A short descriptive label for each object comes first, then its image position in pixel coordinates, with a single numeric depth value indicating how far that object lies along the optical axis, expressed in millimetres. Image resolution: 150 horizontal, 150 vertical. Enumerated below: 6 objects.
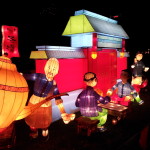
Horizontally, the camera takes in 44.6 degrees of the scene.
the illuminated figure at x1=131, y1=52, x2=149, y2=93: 9148
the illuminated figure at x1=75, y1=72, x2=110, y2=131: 4875
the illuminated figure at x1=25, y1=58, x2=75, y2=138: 4293
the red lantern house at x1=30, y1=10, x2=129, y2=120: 6498
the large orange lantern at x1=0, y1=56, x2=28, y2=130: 2400
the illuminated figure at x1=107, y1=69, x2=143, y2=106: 6145
